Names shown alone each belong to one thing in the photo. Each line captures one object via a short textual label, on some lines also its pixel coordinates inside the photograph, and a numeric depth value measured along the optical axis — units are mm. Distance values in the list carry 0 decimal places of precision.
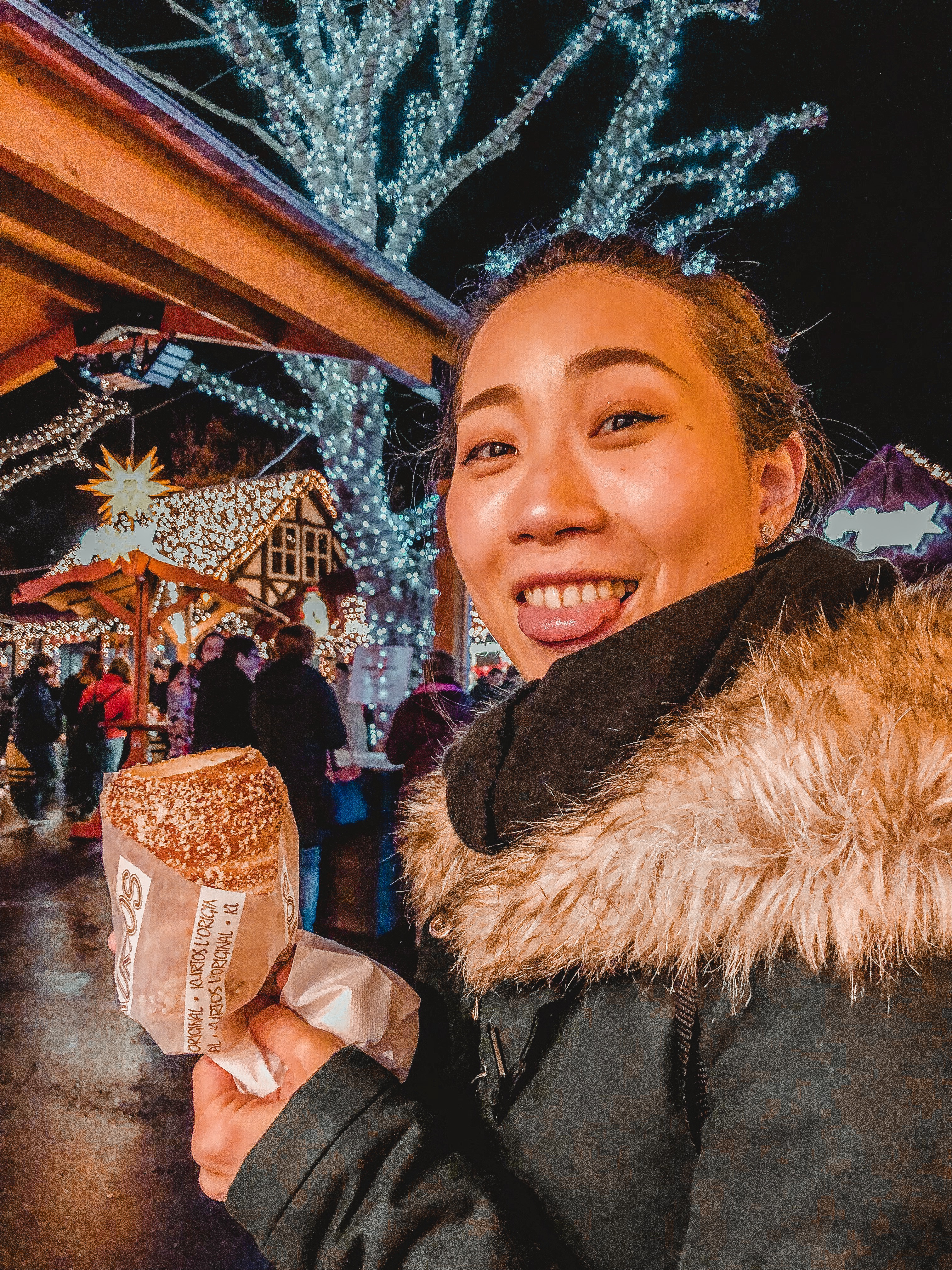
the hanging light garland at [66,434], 8750
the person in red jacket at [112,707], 8672
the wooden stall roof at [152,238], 2738
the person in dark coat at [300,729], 4812
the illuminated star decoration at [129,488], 7934
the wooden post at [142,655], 7891
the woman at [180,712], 8109
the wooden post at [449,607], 5445
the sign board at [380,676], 7273
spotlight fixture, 4363
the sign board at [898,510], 7805
